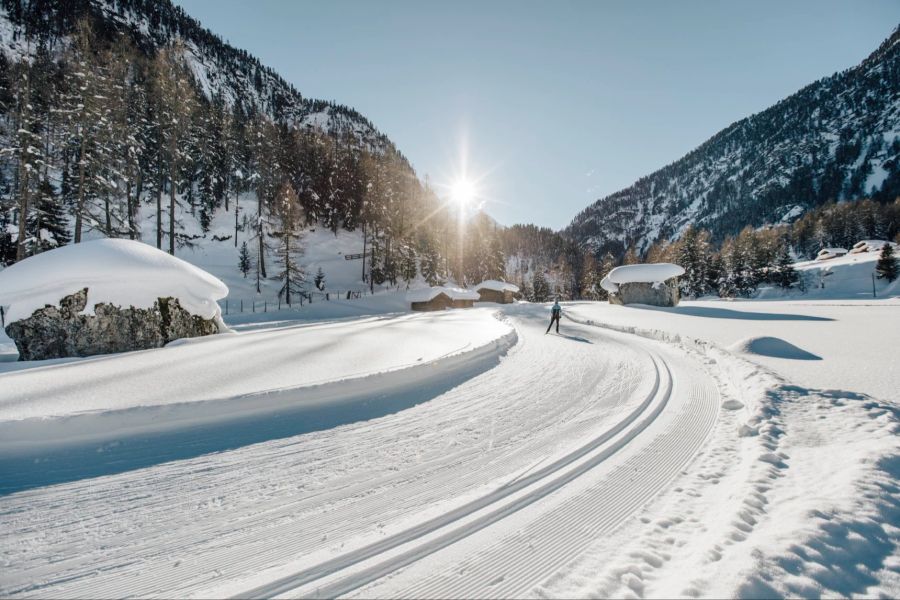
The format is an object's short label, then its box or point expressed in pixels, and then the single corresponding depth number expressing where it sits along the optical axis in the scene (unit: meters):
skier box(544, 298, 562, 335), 14.73
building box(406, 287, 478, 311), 38.53
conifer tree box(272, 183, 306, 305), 31.91
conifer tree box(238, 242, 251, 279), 36.34
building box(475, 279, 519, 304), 51.21
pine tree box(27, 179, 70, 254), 20.36
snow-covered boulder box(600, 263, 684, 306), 32.91
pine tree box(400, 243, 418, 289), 47.16
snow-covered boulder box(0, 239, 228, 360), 8.16
